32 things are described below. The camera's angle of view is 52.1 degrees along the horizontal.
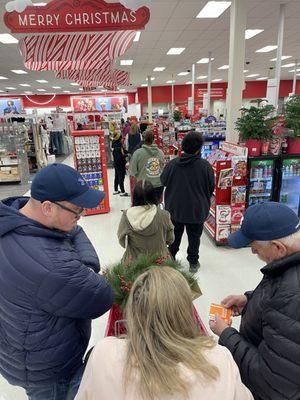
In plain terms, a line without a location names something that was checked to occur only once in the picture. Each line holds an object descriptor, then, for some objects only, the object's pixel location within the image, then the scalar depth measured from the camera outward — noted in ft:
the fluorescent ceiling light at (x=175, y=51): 33.35
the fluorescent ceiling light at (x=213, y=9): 19.99
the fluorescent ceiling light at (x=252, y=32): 27.48
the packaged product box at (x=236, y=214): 14.73
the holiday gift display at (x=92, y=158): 20.01
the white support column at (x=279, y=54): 19.58
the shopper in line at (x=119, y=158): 23.86
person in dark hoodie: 11.34
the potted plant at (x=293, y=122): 14.46
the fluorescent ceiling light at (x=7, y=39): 25.35
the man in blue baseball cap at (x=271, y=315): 3.89
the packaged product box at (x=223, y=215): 14.66
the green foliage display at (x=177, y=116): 34.68
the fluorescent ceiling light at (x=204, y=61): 41.01
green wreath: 5.11
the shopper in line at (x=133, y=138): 24.56
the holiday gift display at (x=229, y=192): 14.07
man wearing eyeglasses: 4.00
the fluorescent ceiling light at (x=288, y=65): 49.31
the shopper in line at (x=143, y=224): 8.37
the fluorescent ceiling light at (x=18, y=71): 43.59
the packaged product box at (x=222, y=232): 15.02
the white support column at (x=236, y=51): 17.38
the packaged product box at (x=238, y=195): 14.43
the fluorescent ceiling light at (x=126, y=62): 39.96
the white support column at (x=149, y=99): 54.71
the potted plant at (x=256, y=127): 13.83
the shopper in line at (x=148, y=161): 16.94
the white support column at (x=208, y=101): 38.81
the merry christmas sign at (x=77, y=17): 9.16
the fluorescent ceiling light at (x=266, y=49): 35.42
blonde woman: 2.97
